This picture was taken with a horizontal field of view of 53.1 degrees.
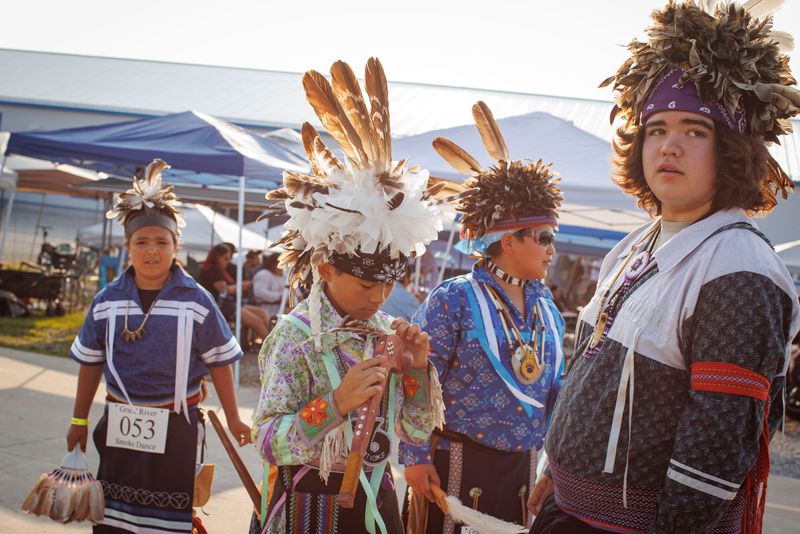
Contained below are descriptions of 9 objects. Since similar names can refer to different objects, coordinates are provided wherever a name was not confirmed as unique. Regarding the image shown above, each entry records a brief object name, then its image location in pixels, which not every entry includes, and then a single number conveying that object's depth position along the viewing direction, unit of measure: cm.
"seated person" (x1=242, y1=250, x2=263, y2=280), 1524
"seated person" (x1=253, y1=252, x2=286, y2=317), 1289
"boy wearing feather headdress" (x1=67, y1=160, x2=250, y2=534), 364
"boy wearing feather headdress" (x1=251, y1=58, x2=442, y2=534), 243
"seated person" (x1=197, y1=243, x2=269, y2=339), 1188
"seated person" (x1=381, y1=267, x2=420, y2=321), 859
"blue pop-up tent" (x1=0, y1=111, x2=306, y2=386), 886
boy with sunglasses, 325
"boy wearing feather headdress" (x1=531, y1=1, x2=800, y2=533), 178
